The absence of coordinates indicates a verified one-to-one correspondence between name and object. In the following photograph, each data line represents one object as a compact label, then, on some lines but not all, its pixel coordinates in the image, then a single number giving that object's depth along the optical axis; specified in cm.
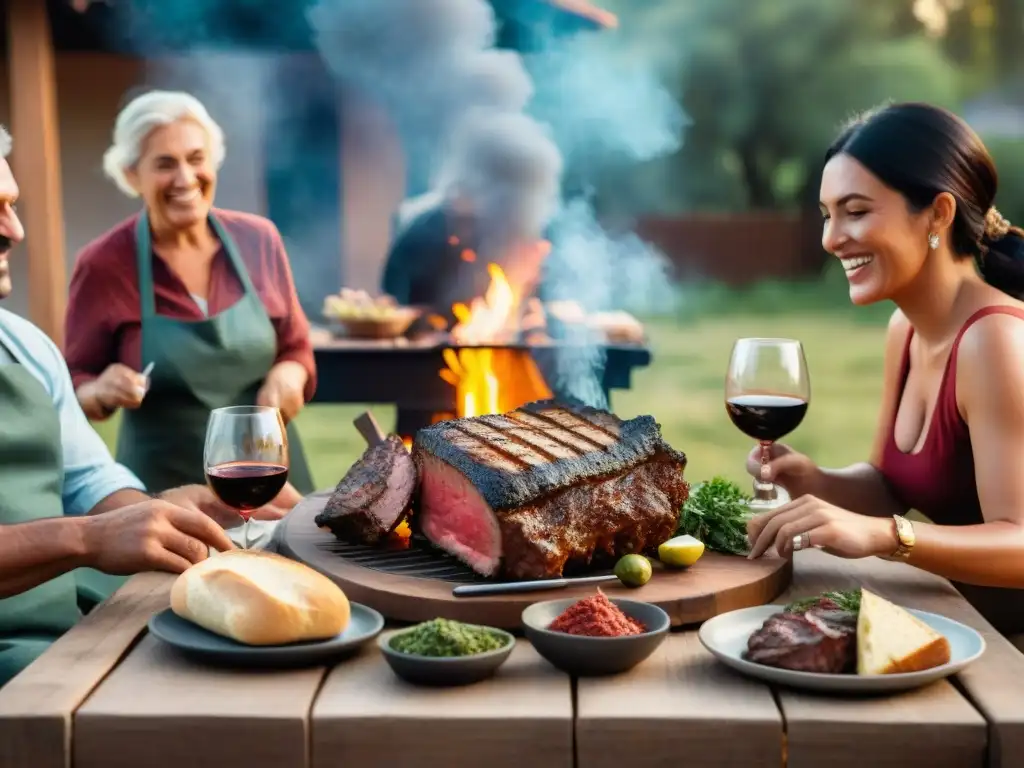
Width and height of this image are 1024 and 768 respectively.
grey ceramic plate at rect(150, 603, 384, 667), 171
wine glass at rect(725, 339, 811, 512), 239
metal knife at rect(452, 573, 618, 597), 198
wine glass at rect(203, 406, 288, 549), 205
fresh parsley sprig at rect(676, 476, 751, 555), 231
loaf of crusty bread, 173
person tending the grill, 665
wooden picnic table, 154
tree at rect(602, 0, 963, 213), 2005
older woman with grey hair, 403
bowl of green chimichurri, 163
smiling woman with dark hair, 252
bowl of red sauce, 167
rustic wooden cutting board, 196
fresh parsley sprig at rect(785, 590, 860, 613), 177
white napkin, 242
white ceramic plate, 160
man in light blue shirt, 211
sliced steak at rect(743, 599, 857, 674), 165
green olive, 204
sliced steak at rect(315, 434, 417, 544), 228
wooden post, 688
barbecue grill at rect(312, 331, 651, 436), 536
